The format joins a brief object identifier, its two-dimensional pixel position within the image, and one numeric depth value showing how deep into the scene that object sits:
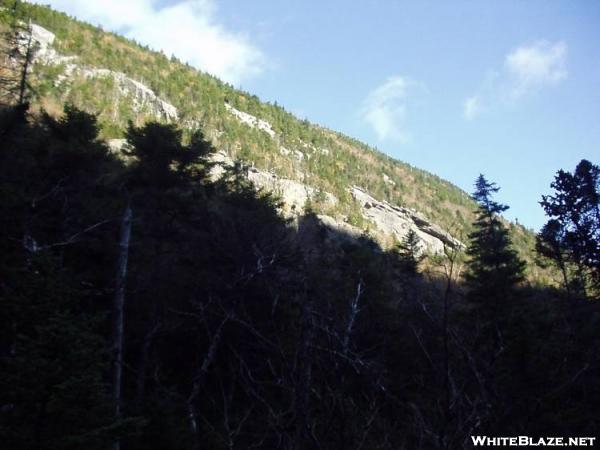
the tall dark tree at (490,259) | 19.98
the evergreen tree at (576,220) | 20.75
